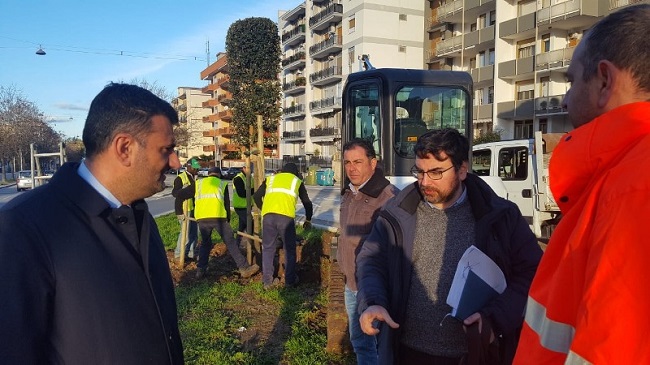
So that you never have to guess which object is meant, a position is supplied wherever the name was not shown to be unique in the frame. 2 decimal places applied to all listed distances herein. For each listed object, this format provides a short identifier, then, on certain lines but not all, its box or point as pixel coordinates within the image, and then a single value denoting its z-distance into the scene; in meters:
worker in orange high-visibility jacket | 0.82
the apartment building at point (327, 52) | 42.53
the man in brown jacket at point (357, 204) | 3.72
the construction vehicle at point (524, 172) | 9.80
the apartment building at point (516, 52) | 27.38
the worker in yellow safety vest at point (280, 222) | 6.95
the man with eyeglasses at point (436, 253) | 2.42
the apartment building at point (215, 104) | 72.56
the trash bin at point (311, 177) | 34.75
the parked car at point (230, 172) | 37.84
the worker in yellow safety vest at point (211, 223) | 7.73
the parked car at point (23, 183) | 28.80
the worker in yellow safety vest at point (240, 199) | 9.30
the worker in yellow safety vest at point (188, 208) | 8.66
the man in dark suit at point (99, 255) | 1.34
